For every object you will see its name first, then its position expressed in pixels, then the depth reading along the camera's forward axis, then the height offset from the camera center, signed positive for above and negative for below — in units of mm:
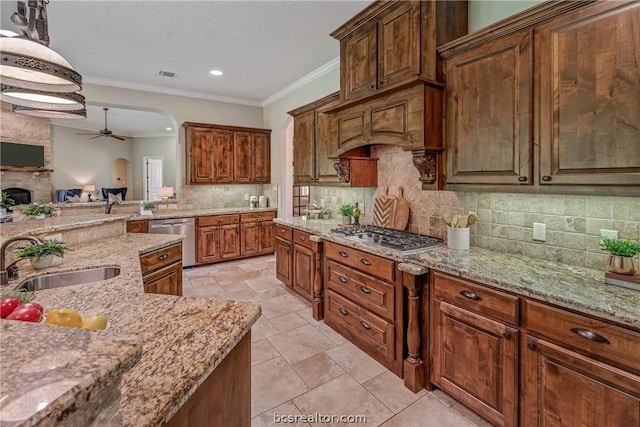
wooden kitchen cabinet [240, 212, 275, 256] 5816 -562
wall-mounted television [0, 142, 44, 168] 6457 +1047
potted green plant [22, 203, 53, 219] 3224 -74
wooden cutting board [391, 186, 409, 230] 3109 -98
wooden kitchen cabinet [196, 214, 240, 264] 5391 -599
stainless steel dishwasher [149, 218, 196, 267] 5000 -416
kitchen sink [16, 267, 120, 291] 1946 -477
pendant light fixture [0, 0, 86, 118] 1608 +738
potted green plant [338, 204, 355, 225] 3750 -106
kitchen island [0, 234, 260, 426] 472 -460
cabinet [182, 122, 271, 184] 5520 +911
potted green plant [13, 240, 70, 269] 2004 -312
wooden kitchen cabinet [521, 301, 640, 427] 1298 -756
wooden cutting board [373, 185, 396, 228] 3264 -62
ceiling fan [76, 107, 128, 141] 8164 +1838
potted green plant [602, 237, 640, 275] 1561 -260
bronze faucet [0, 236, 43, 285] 1758 -323
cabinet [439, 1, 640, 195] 1546 +589
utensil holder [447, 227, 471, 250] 2364 -263
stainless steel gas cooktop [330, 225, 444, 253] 2428 -301
